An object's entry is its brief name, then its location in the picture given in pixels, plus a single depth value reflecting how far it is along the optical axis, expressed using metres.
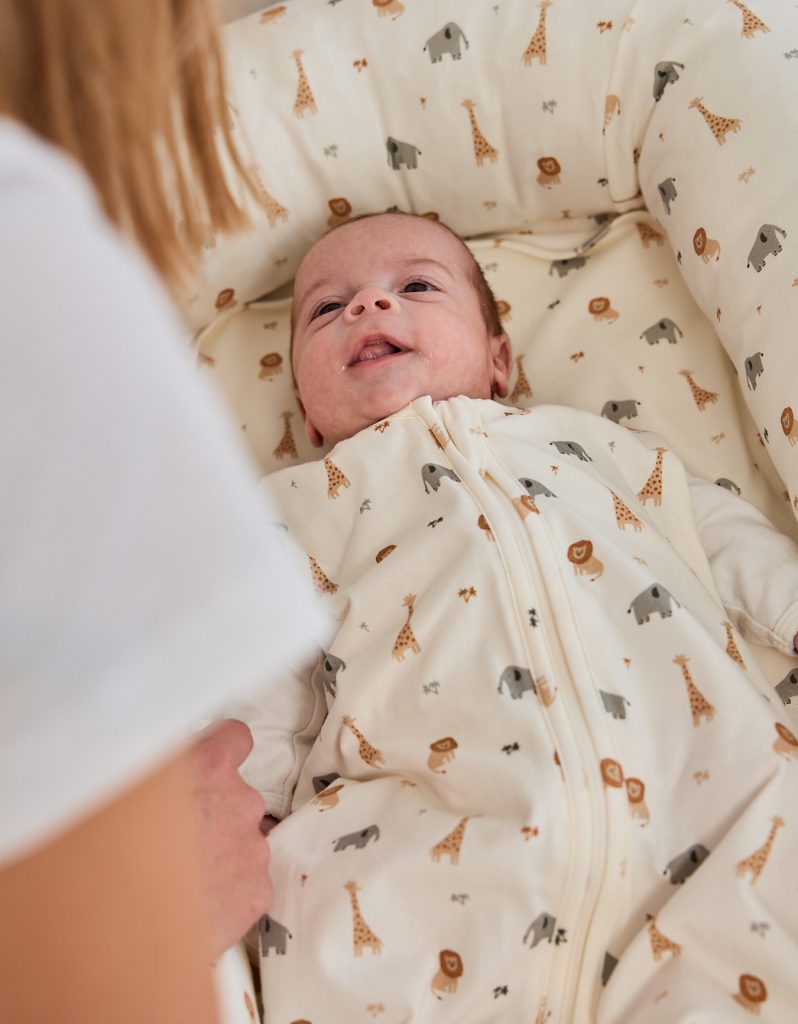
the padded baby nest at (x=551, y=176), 0.81
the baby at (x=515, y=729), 0.66
